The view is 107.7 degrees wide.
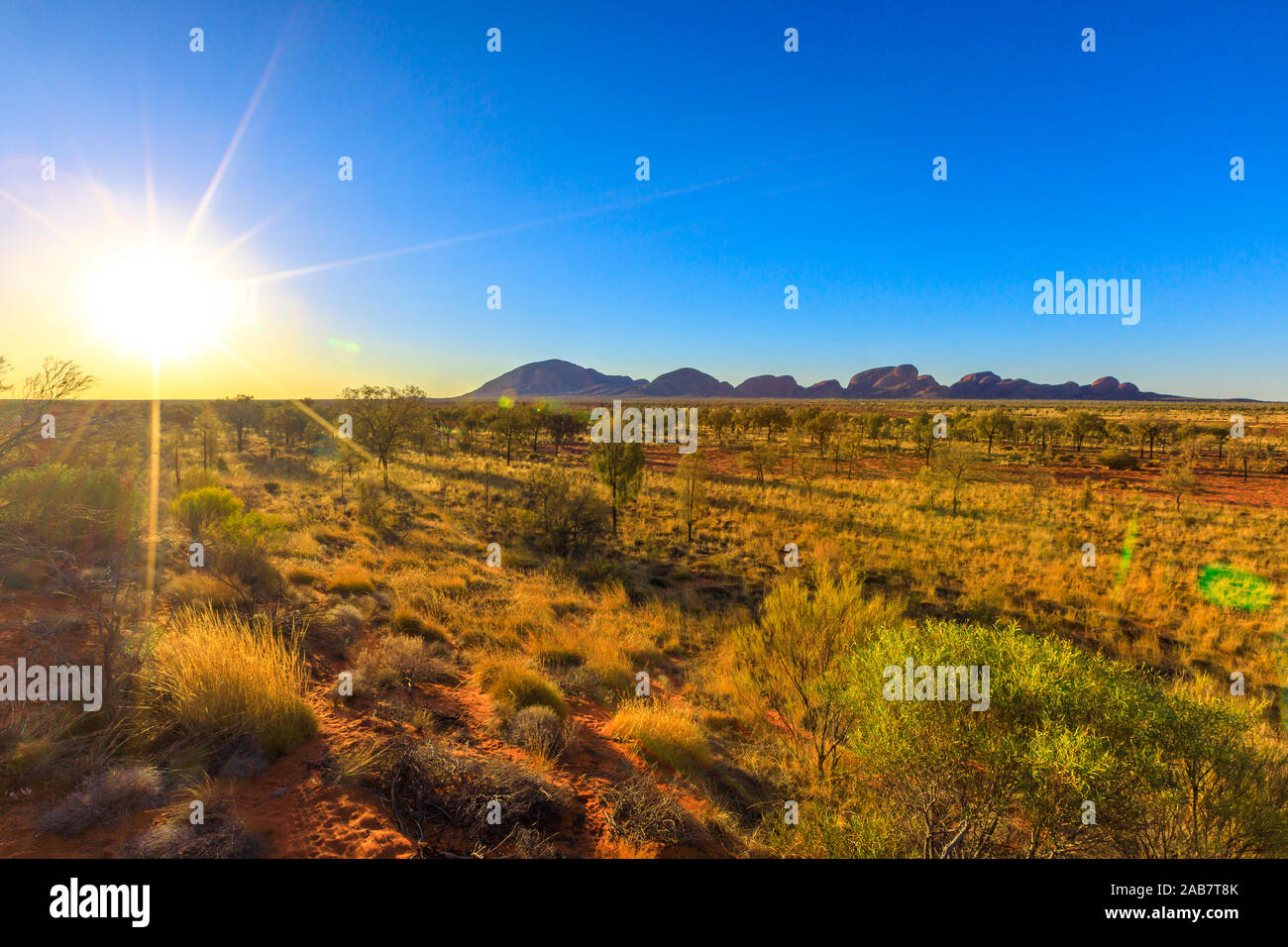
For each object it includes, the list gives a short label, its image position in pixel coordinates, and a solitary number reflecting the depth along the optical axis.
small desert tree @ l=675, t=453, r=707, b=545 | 19.27
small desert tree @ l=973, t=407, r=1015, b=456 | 45.47
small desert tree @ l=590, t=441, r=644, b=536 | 18.12
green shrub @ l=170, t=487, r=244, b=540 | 11.12
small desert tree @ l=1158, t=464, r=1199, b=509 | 23.69
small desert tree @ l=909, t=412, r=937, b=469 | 36.03
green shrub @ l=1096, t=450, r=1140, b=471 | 36.12
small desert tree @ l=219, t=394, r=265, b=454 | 39.72
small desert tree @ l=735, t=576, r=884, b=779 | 5.93
